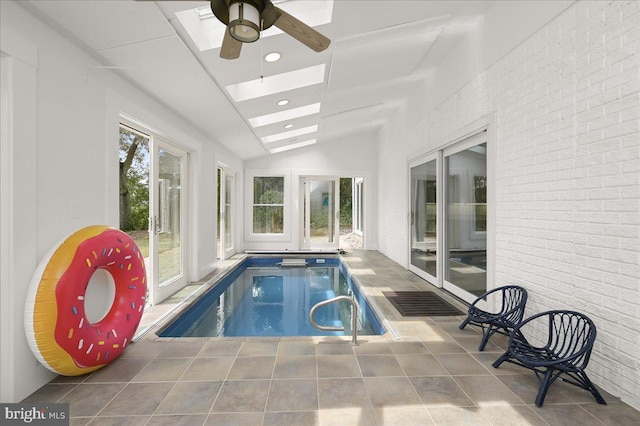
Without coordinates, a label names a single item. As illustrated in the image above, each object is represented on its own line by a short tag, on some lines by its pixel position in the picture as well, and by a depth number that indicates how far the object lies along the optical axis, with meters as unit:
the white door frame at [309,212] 7.79
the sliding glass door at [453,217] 3.32
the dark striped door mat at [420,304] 3.23
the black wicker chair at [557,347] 1.77
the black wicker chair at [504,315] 2.44
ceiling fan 1.37
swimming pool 3.39
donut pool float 1.76
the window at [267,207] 7.66
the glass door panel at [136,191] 3.81
